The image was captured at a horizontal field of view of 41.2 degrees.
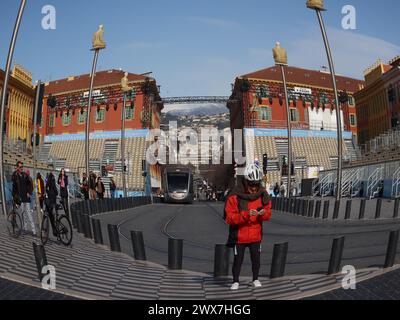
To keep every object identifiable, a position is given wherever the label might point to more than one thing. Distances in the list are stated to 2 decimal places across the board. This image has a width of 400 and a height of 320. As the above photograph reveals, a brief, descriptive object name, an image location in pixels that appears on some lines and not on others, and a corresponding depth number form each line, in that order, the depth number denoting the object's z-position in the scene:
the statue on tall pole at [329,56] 24.59
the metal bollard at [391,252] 7.78
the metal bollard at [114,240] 11.45
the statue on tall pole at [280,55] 30.16
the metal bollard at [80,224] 15.13
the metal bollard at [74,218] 16.74
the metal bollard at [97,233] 12.74
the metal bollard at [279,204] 32.13
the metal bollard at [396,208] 20.99
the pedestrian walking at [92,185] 29.62
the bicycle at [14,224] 12.76
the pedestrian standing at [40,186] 13.14
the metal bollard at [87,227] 14.16
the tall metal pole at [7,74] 19.97
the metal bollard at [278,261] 7.62
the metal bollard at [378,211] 20.92
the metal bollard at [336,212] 21.75
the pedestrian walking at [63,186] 20.66
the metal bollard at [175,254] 8.92
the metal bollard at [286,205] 29.62
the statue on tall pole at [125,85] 38.03
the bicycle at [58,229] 11.50
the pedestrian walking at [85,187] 31.08
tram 46.19
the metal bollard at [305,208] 25.17
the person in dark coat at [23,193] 12.91
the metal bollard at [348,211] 21.43
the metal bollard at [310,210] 24.45
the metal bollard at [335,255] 7.67
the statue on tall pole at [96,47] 28.39
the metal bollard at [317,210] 23.55
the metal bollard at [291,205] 27.88
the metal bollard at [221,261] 8.07
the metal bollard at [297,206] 26.56
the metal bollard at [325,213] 22.37
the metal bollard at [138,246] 10.01
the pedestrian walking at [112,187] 35.53
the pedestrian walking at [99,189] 29.98
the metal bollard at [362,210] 21.20
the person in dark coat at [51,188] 14.99
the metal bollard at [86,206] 23.41
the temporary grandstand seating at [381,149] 38.92
